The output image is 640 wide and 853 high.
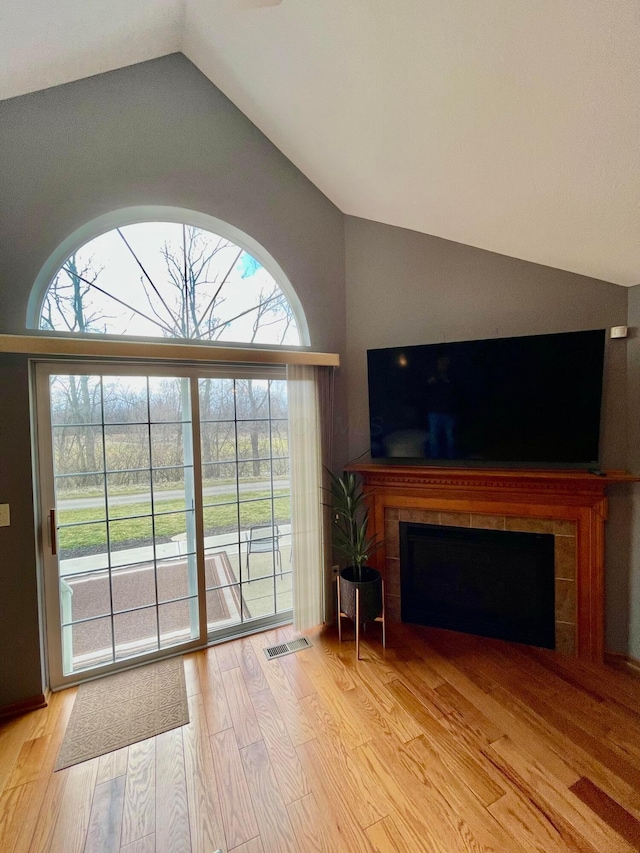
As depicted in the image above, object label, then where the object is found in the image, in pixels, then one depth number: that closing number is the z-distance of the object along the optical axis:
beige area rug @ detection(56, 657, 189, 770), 1.84
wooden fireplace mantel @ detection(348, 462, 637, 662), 2.34
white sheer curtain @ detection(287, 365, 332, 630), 2.68
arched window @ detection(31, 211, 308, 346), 2.26
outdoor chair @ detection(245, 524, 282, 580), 2.82
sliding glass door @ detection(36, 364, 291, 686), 2.25
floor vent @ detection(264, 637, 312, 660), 2.51
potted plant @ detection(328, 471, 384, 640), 2.50
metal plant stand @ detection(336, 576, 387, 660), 2.47
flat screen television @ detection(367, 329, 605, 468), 2.26
